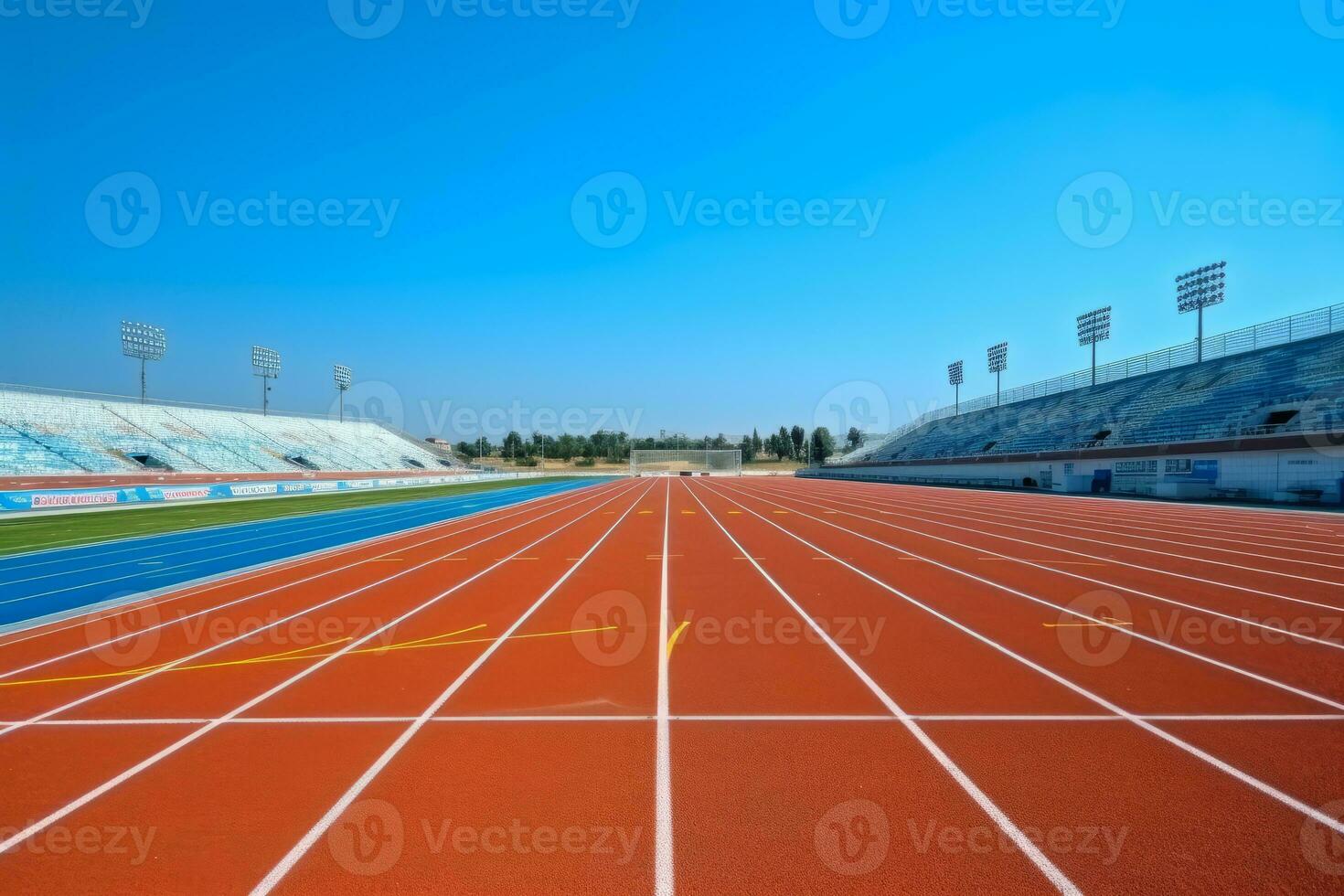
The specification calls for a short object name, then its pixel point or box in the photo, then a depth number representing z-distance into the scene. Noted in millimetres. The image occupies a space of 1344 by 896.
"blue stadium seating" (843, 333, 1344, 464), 25578
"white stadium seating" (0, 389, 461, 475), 30375
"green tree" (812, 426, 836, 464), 106688
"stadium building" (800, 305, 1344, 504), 23219
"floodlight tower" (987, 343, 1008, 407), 62719
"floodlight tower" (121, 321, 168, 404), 48812
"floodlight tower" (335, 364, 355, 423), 69894
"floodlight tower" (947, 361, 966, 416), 70438
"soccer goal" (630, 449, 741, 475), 85312
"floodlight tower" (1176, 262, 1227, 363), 39438
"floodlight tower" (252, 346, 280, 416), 61062
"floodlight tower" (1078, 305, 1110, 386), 48438
